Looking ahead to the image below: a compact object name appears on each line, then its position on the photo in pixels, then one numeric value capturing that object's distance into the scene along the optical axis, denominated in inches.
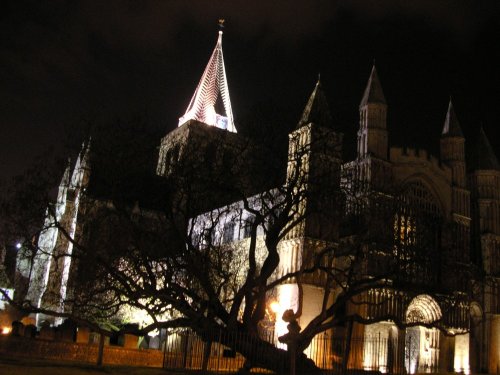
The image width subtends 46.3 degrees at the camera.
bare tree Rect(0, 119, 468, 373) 732.7
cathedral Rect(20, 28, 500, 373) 892.0
